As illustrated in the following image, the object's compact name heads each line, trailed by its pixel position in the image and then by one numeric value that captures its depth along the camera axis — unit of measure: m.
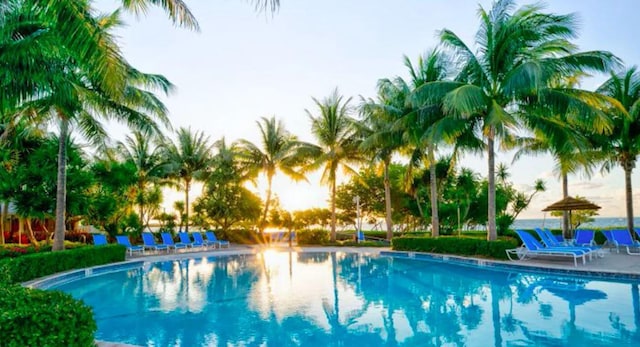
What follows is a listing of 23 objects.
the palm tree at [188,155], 23.73
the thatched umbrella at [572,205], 16.27
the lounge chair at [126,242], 16.52
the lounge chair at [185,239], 19.08
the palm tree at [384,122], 17.67
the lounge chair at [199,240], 19.55
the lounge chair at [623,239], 14.30
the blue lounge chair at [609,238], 15.27
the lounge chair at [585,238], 14.62
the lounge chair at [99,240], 15.19
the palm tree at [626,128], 15.88
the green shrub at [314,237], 21.80
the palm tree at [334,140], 21.36
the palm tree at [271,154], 22.53
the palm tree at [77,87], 6.02
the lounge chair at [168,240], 18.23
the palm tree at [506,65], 11.70
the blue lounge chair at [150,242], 17.52
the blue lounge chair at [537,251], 11.66
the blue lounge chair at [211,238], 20.23
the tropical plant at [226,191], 22.77
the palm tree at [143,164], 22.61
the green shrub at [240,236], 23.47
